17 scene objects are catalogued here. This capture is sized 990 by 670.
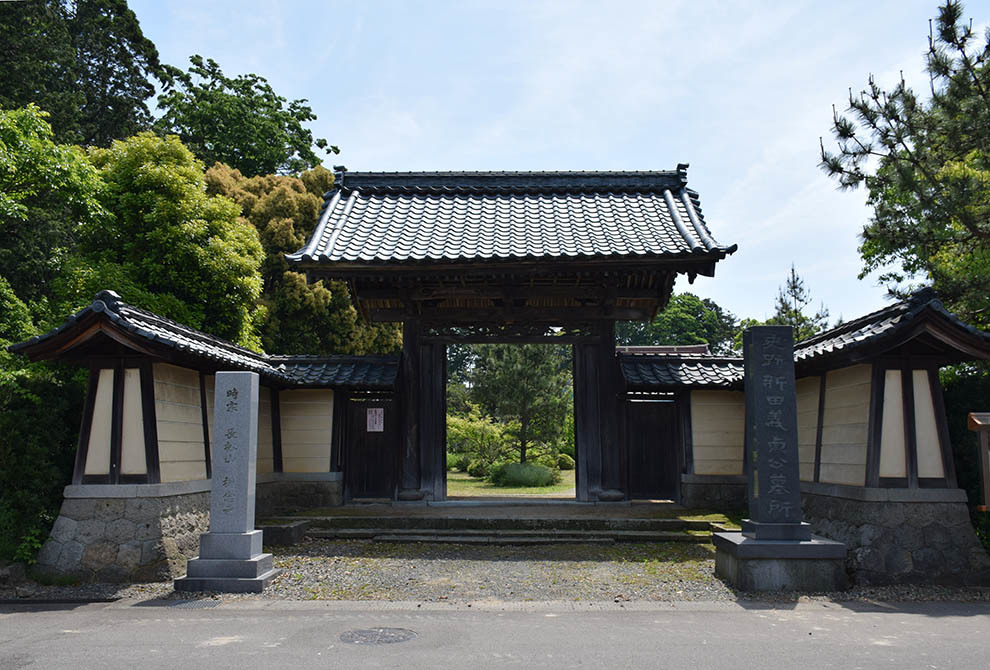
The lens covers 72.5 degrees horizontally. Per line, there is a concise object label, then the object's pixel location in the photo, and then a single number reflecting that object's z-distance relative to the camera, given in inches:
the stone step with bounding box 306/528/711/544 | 398.3
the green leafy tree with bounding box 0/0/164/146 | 888.3
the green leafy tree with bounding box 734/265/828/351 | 1031.3
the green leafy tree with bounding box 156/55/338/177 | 1240.8
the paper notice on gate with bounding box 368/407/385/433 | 514.3
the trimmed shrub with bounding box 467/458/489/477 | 943.0
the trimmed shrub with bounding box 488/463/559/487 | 825.5
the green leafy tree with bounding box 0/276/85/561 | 319.6
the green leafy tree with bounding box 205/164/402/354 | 810.2
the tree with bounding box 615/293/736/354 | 2098.9
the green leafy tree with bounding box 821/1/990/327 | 366.3
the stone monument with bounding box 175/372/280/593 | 302.2
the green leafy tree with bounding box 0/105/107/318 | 395.9
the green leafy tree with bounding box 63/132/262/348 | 478.3
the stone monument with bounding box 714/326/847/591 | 303.6
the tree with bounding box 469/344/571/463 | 871.1
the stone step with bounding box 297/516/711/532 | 410.3
